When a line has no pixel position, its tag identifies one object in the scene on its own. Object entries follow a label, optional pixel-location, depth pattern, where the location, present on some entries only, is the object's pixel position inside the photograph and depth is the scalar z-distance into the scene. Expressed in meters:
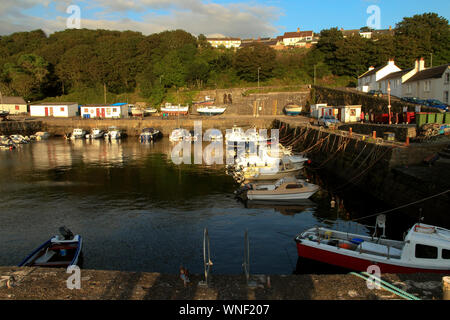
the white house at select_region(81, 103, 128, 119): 67.69
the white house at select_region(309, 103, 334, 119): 44.79
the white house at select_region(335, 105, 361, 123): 39.38
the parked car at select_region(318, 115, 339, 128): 38.06
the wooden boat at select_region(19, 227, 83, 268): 13.30
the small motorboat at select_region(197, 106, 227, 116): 66.56
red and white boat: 11.26
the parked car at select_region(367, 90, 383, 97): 43.01
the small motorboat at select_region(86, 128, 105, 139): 57.00
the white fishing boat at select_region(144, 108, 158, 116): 73.50
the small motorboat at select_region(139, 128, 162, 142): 53.12
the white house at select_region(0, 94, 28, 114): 71.00
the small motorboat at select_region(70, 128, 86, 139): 57.40
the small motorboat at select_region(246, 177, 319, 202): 21.88
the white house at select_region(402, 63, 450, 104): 35.25
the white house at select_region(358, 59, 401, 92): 52.75
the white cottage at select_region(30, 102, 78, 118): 68.75
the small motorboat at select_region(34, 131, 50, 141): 56.12
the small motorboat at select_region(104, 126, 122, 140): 55.17
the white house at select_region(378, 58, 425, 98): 43.53
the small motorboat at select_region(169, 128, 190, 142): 53.19
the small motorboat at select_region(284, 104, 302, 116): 60.97
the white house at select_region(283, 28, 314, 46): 130.88
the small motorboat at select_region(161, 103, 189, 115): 69.25
